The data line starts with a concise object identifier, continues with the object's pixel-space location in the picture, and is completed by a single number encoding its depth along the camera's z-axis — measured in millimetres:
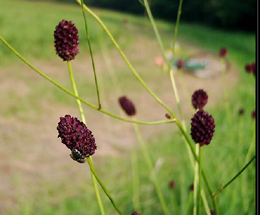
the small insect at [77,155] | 412
